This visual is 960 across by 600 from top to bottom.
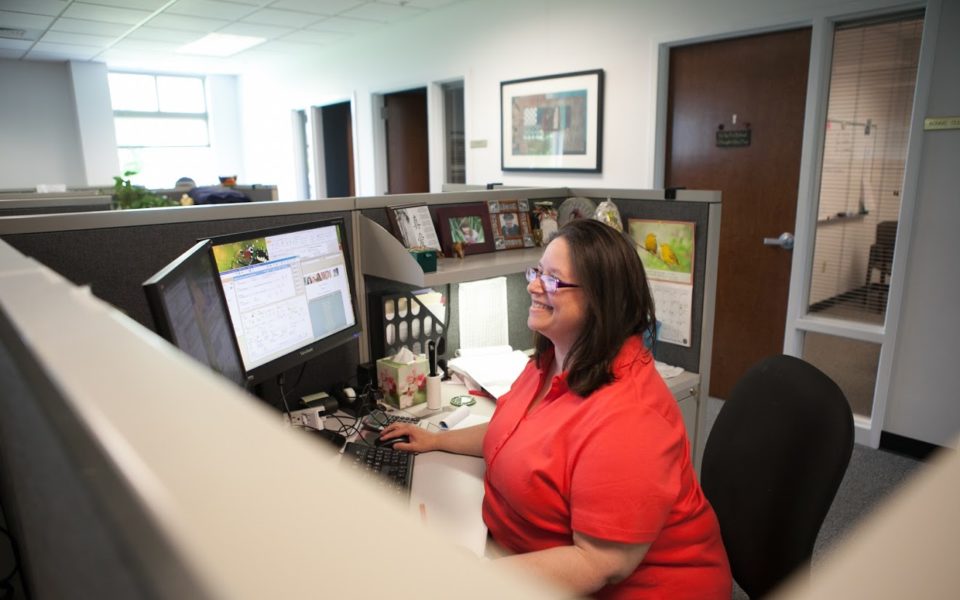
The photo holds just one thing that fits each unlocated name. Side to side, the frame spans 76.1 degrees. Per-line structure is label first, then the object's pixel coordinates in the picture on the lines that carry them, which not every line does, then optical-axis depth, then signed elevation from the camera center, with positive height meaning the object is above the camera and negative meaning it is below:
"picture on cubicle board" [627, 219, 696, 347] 1.87 -0.27
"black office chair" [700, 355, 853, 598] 0.99 -0.49
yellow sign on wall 2.29 +0.20
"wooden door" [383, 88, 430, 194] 5.32 +0.37
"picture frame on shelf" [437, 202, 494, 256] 1.86 -0.14
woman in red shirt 0.93 -0.45
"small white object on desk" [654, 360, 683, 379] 1.90 -0.58
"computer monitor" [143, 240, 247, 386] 0.85 -0.19
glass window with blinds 2.48 +0.07
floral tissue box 1.58 -0.51
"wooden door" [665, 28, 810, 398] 2.79 +0.10
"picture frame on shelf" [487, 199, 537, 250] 2.00 -0.14
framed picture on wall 3.59 +0.36
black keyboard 1.22 -0.57
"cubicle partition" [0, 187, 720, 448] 1.21 -0.14
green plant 3.16 -0.06
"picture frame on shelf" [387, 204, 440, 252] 1.70 -0.12
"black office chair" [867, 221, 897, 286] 2.57 -0.29
